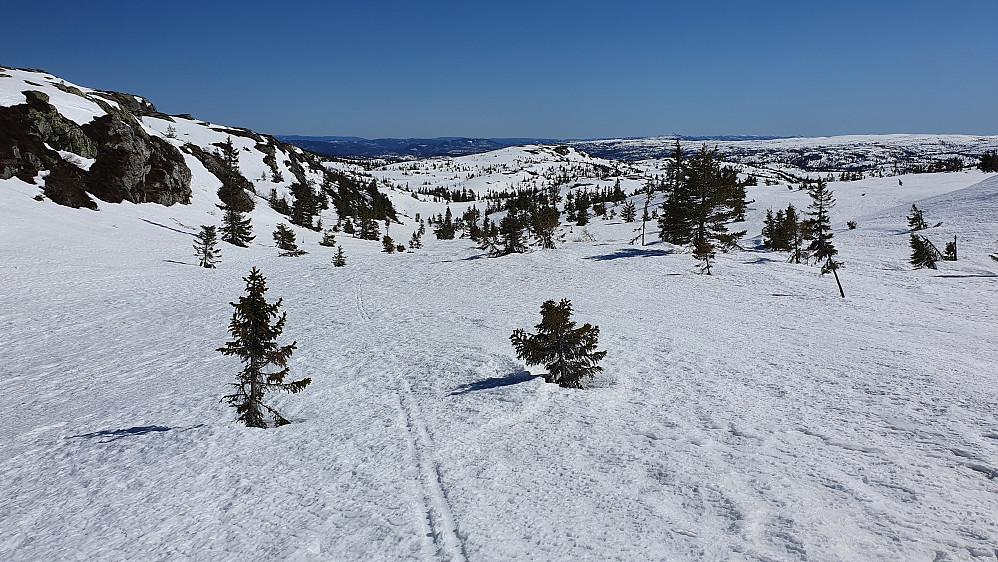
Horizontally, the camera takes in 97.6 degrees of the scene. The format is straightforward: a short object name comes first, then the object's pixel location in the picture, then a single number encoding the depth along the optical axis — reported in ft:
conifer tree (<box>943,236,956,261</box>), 115.88
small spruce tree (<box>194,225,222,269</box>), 117.22
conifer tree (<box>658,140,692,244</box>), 135.44
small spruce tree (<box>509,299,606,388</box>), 39.65
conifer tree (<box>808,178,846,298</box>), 90.19
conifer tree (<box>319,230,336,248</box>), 210.59
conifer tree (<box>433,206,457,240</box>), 321.93
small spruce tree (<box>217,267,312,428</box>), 28.99
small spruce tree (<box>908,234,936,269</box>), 106.09
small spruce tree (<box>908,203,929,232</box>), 154.57
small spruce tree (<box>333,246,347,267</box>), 133.08
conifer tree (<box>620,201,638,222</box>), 296.75
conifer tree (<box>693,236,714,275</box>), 103.32
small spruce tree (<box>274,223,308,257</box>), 168.76
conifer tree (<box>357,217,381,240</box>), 280.92
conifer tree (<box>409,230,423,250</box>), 235.03
